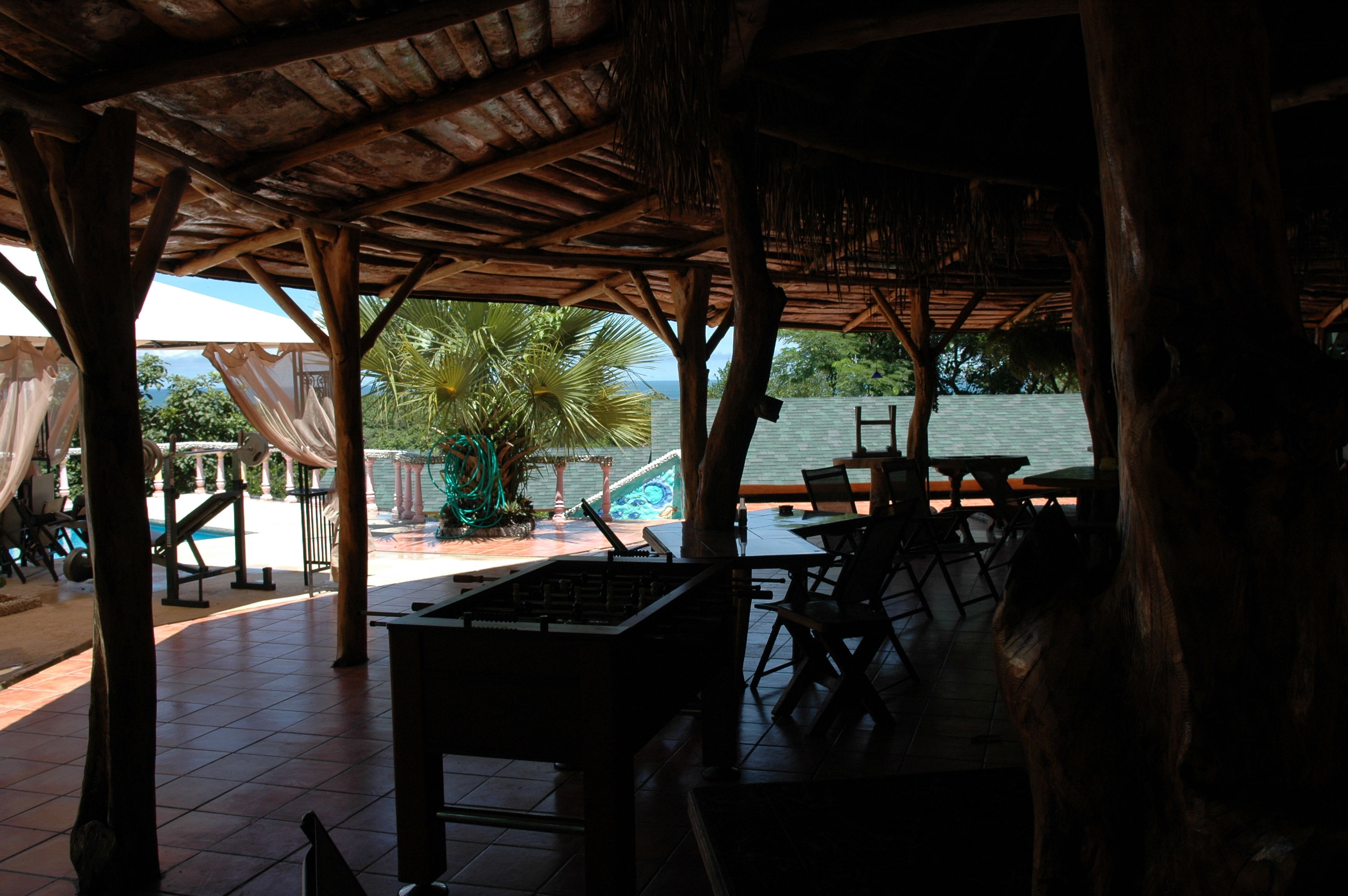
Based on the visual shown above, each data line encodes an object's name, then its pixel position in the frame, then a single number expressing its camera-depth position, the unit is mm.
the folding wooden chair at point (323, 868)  1231
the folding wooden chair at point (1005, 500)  6520
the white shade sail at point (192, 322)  6770
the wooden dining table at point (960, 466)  8039
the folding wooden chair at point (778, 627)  4531
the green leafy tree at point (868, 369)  22297
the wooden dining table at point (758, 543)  3859
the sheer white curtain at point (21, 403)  6973
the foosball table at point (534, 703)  2436
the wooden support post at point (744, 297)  4316
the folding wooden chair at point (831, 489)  6859
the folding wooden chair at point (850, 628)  3910
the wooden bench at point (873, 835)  1677
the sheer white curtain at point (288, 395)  7848
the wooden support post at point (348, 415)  5336
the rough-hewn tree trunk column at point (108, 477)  2789
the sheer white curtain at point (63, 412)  7781
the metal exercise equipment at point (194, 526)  7180
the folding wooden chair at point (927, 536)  6008
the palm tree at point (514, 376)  11281
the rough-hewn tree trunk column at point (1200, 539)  1305
